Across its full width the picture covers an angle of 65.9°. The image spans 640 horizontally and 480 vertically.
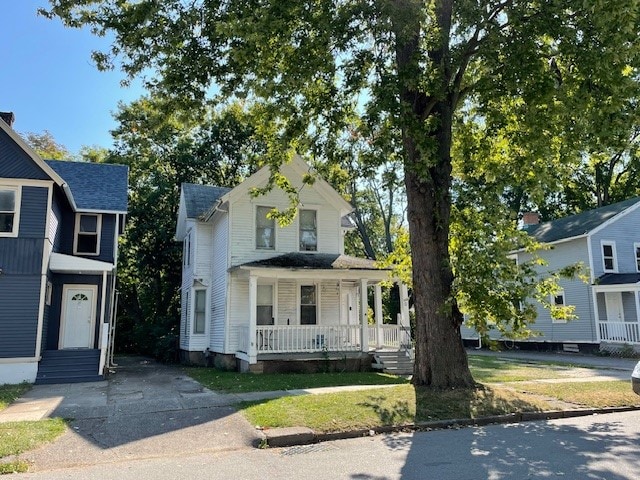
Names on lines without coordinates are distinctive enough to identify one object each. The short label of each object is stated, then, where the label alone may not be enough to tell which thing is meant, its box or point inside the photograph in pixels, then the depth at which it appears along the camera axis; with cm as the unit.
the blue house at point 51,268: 1425
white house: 1619
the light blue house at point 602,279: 2386
